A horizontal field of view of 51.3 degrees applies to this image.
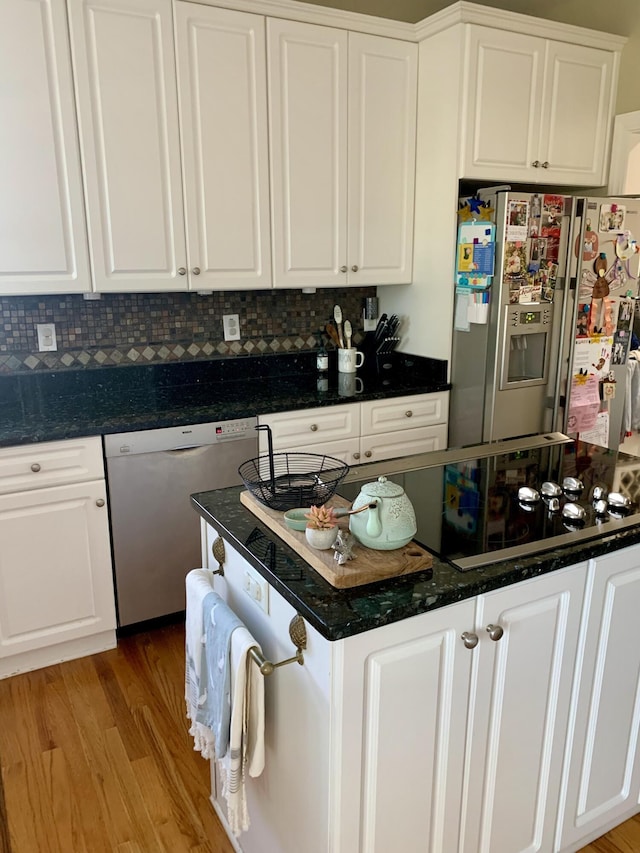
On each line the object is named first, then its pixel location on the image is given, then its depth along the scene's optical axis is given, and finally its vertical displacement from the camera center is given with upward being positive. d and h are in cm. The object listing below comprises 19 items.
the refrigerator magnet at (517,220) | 283 +13
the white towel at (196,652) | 151 -90
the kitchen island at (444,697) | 121 -89
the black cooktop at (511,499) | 145 -61
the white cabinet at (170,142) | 246 +41
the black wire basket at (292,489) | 153 -55
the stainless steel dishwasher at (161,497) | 250 -92
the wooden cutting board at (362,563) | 124 -58
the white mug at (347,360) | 331 -53
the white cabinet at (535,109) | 288 +63
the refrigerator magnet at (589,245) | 303 +2
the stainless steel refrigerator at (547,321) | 290 -31
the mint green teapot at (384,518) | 130 -51
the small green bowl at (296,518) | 142 -56
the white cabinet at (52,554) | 235 -108
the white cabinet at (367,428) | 284 -78
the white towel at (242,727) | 132 -94
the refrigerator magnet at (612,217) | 306 +15
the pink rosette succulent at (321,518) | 133 -52
